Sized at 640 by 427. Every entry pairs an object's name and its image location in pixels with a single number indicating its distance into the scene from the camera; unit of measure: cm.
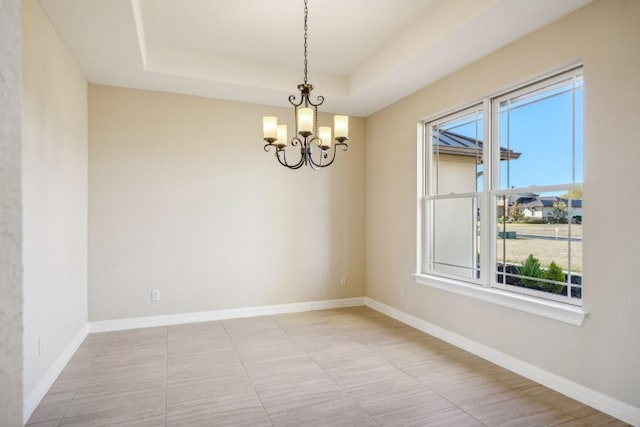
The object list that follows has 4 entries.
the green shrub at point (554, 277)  288
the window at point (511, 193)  283
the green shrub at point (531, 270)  306
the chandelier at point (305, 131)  274
